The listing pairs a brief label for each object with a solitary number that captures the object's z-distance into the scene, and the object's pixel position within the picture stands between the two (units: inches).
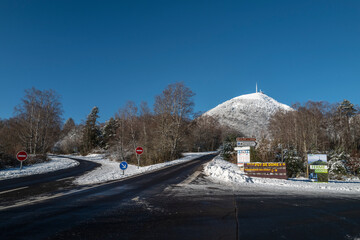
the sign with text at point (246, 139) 556.8
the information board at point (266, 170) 439.5
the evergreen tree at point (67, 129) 2972.2
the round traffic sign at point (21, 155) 643.8
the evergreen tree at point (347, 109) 1573.3
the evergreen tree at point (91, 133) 2315.5
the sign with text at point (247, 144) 547.5
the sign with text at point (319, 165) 431.2
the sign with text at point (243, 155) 550.3
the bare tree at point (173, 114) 1106.7
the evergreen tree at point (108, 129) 2331.9
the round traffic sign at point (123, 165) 532.8
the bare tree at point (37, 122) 1242.1
